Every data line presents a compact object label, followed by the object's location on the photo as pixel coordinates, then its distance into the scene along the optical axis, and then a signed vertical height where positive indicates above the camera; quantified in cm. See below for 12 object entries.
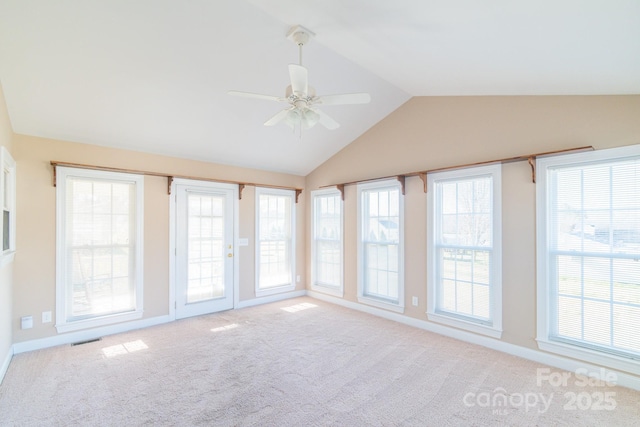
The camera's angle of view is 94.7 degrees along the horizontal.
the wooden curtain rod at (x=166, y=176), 357 +60
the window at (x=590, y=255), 269 -39
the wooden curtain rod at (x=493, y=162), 293 +62
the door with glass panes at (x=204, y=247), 455 -51
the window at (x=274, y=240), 550 -48
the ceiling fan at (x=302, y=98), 230 +99
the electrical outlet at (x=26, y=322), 335 -121
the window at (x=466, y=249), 349 -43
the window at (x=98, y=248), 363 -42
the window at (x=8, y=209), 292 +7
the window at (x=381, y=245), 447 -47
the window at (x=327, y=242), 546 -51
